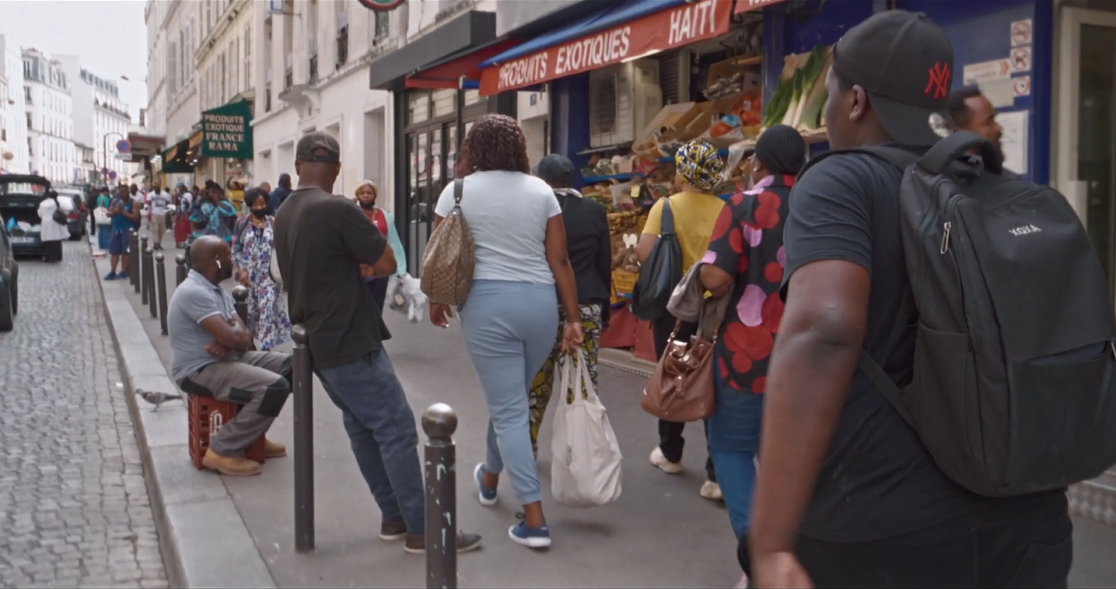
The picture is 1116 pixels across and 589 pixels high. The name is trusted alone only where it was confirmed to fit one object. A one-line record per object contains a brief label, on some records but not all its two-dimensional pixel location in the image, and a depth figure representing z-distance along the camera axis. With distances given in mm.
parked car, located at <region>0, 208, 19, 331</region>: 11828
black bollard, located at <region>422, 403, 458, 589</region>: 2885
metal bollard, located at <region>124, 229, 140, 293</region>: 15648
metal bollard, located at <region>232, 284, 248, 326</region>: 6828
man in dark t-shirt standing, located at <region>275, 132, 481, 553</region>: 4168
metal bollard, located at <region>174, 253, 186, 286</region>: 9094
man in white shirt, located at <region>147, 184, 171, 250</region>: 23141
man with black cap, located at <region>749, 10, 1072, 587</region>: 1626
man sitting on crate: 5586
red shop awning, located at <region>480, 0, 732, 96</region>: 6383
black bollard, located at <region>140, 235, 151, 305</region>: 13430
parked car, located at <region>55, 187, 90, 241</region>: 30395
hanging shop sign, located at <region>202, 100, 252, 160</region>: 28125
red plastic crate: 5754
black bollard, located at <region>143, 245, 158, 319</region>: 12681
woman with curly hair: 4219
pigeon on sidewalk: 6855
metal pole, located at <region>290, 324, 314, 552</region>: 4281
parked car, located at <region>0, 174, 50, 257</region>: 25328
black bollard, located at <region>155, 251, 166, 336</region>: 11875
